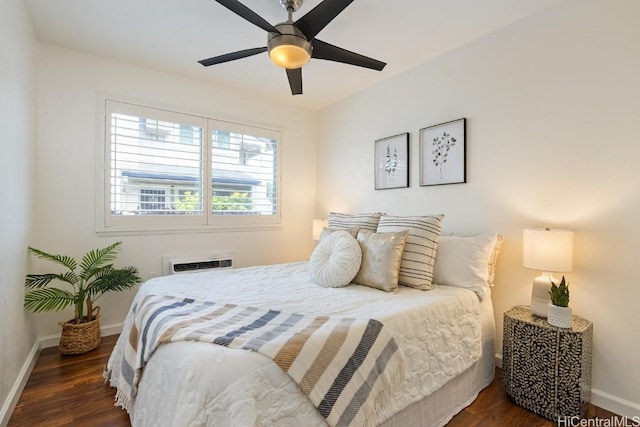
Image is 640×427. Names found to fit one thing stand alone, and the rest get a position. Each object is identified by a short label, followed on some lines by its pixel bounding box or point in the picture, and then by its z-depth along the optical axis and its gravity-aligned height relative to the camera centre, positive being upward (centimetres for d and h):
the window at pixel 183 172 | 294 +43
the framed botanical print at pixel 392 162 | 303 +53
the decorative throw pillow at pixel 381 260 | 205 -33
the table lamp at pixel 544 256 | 180 -25
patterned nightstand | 165 -87
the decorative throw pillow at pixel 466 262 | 211 -35
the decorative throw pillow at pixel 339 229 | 240 -15
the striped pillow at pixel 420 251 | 211 -27
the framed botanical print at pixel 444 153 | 256 +53
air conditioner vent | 314 -56
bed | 106 -62
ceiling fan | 160 +103
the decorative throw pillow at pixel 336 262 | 211 -35
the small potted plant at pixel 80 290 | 234 -64
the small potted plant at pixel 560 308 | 173 -54
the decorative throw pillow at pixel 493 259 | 221 -33
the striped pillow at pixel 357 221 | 260 -8
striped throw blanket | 118 -56
